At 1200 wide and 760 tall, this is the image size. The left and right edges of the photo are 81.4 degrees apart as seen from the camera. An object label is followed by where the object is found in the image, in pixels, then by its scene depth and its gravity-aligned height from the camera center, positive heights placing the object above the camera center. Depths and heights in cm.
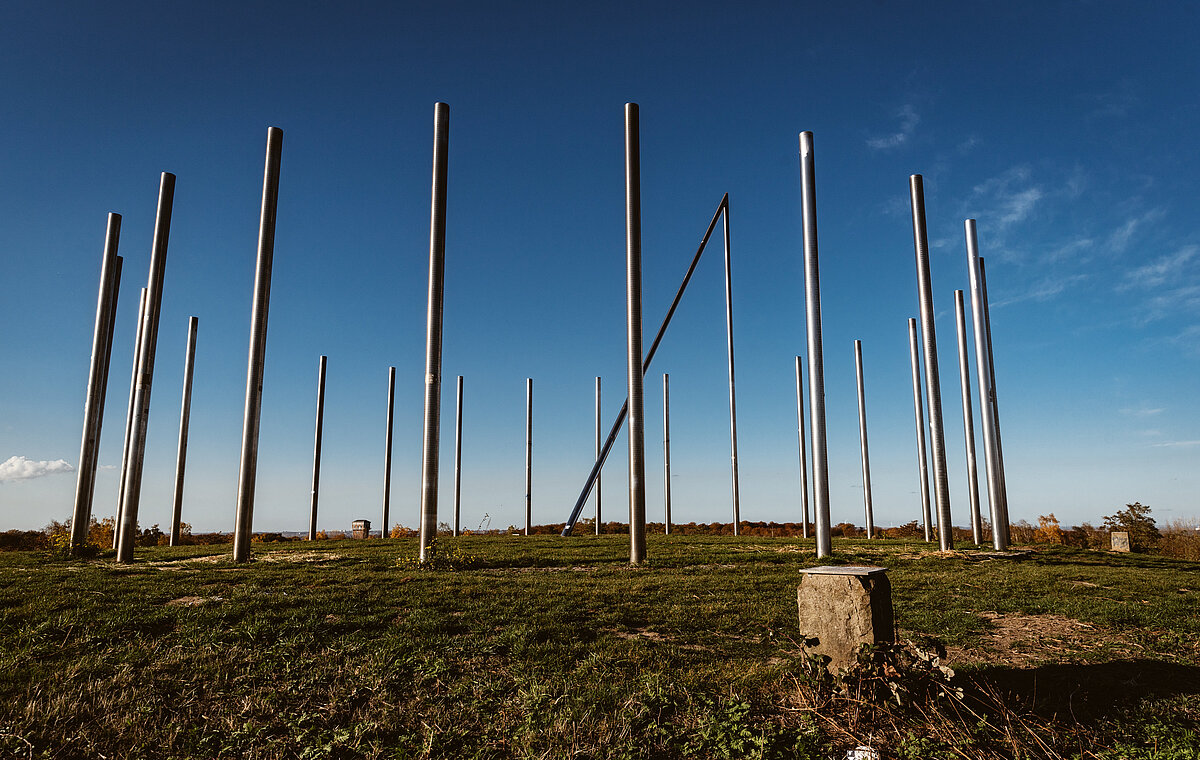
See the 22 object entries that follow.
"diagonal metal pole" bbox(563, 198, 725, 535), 2003 +251
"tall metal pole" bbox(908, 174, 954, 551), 1781 +368
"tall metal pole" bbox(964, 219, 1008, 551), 1982 +297
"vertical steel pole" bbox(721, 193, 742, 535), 2647 +593
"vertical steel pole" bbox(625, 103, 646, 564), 1432 +342
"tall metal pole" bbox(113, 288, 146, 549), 2144 +483
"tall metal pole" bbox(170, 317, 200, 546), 2394 +172
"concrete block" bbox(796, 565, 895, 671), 584 -91
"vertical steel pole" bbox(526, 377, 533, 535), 3266 +241
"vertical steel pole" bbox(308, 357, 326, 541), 2805 +231
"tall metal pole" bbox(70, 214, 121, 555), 1847 +323
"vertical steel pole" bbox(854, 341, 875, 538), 2966 +267
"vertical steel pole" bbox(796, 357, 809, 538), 2380 +140
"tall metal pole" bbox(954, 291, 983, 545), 2078 +197
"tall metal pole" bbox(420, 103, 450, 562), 1409 +354
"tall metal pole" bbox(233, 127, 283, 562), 1459 +334
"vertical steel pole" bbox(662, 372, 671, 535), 3064 +190
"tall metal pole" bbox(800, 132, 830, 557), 1595 +374
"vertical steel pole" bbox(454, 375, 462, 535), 3155 +175
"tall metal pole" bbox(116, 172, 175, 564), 1502 +318
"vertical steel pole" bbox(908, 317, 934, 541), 2407 +267
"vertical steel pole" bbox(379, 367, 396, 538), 3003 +165
